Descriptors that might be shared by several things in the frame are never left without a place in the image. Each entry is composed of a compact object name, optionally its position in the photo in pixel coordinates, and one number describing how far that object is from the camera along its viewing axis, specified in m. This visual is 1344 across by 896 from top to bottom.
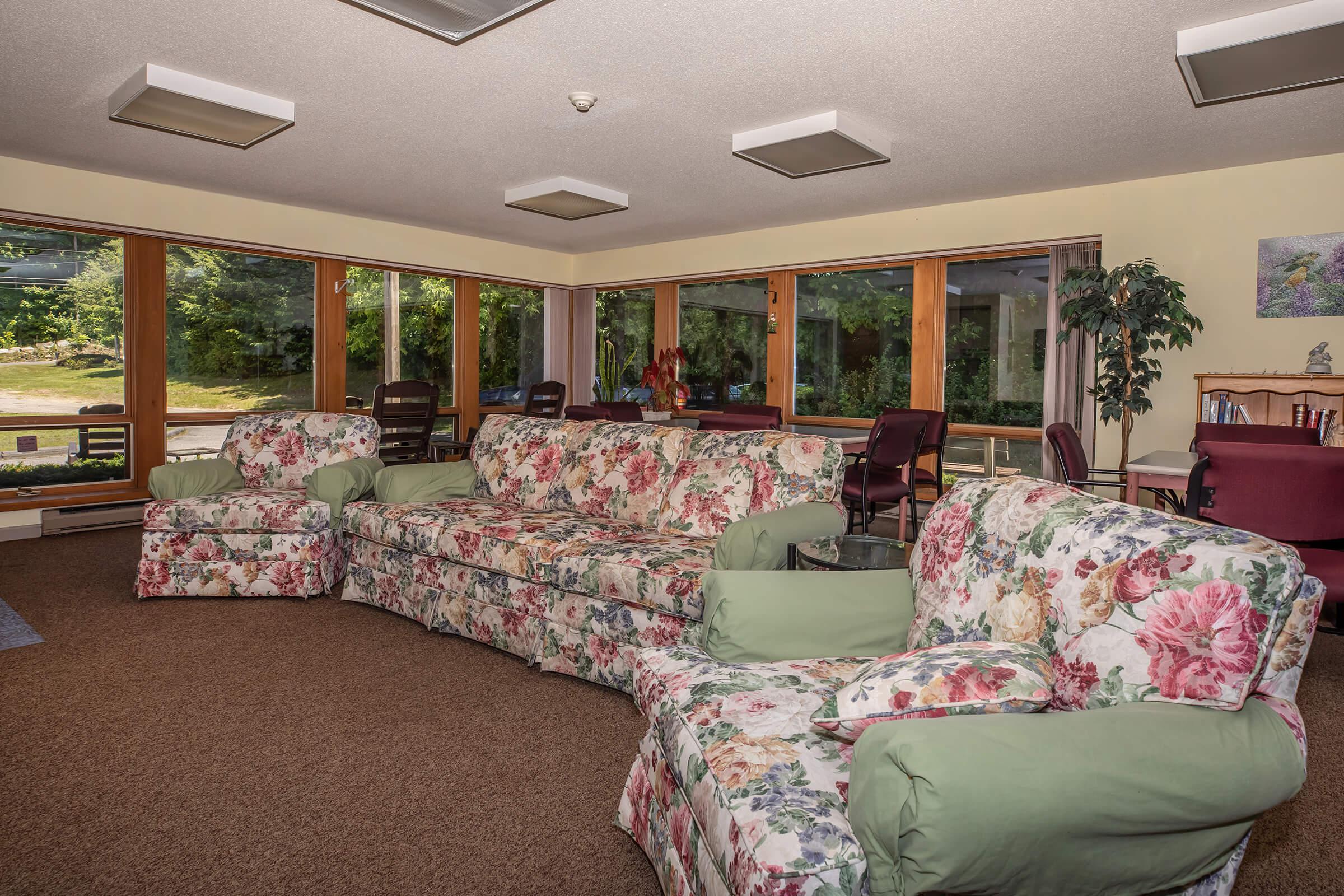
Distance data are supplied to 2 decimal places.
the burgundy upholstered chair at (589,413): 5.58
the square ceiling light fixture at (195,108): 3.52
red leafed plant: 6.53
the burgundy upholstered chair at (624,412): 5.75
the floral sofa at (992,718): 1.16
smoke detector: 3.69
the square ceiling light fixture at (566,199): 5.27
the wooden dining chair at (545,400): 6.57
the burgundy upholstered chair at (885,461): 4.67
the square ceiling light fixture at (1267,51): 2.82
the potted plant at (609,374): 8.55
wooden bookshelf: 4.38
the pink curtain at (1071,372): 5.53
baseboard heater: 5.38
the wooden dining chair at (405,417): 5.49
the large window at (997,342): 5.88
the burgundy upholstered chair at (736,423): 5.15
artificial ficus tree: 4.77
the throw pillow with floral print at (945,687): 1.23
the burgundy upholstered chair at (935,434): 5.37
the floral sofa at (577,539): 2.82
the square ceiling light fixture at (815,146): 4.01
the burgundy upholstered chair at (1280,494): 2.58
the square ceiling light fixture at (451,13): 2.64
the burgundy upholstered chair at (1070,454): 3.66
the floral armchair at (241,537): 3.90
